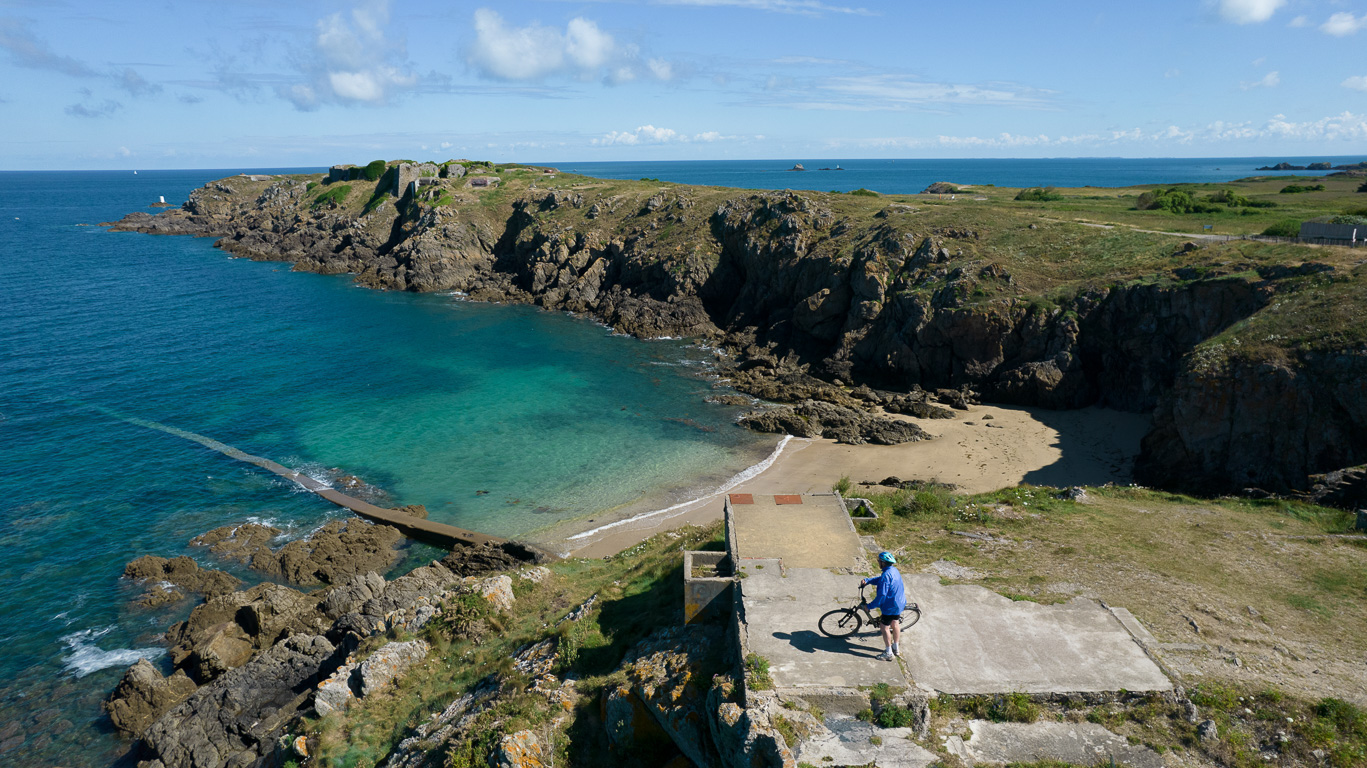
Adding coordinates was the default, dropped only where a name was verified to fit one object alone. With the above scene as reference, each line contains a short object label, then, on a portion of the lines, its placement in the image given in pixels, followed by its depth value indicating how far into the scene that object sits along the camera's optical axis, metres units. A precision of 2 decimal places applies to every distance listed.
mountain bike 11.50
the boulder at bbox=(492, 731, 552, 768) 11.64
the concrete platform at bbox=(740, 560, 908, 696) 10.71
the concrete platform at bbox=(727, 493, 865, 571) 14.18
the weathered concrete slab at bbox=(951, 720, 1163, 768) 9.44
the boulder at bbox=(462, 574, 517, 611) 17.95
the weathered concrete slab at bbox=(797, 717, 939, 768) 9.32
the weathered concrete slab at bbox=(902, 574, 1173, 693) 10.58
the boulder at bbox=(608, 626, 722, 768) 11.16
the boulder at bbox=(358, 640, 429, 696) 15.65
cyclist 10.98
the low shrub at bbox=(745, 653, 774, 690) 10.54
